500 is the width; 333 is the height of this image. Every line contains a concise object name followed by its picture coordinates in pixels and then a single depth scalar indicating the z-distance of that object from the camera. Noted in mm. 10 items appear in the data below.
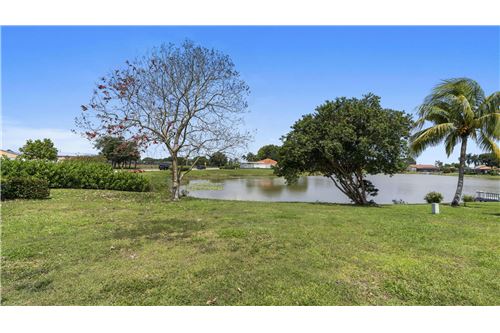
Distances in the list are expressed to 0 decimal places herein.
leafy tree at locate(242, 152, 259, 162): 91250
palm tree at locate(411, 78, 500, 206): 12852
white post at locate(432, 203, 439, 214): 9203
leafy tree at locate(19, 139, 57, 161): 33594
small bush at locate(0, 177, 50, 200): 8953
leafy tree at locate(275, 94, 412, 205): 11859
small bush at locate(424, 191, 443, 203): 16202
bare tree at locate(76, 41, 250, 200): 10711
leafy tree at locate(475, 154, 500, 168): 83975
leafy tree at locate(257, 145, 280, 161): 95338
